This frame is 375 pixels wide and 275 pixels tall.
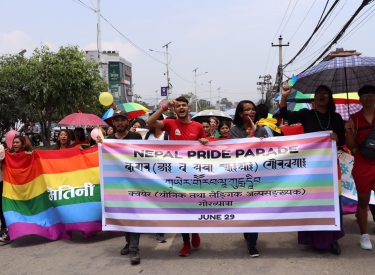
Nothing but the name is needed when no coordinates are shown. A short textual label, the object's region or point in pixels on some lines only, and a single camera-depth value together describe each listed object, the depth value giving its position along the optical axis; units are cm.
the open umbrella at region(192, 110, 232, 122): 826
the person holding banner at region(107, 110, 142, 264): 407
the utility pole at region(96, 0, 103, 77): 2330
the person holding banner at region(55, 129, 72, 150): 564
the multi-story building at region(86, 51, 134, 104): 6136
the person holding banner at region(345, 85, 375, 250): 410
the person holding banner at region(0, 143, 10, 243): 489
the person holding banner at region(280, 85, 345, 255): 408
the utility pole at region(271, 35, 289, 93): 2864
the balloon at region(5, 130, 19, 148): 502
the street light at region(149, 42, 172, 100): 4012
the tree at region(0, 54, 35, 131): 1456
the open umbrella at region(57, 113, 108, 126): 760
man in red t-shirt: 412
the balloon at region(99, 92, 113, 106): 538
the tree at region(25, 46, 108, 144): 1667
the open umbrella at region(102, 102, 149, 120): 947
